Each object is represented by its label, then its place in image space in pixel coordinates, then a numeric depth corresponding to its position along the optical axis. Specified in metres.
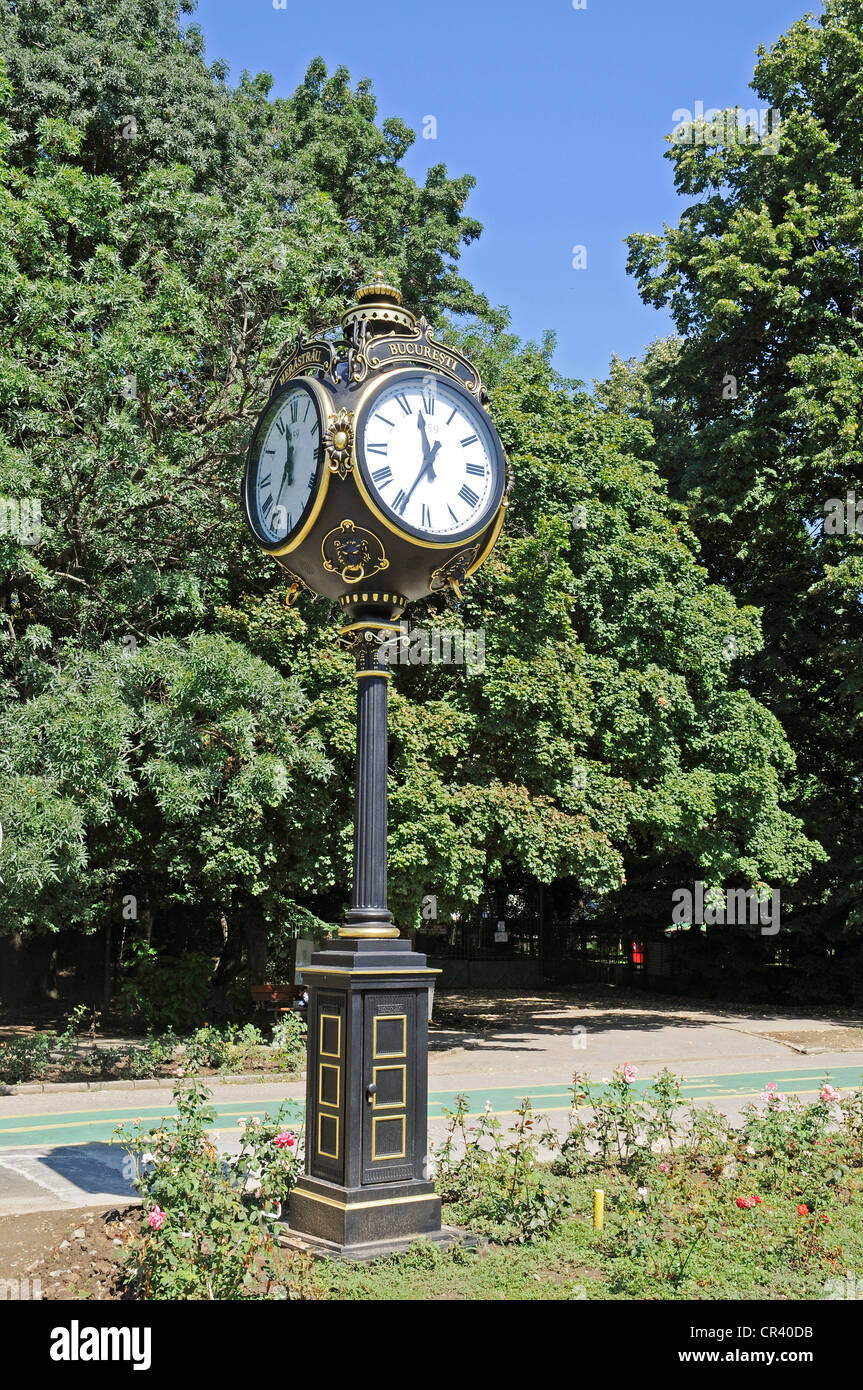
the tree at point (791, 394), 23.12
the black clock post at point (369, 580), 6.25
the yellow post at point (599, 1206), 6.63
